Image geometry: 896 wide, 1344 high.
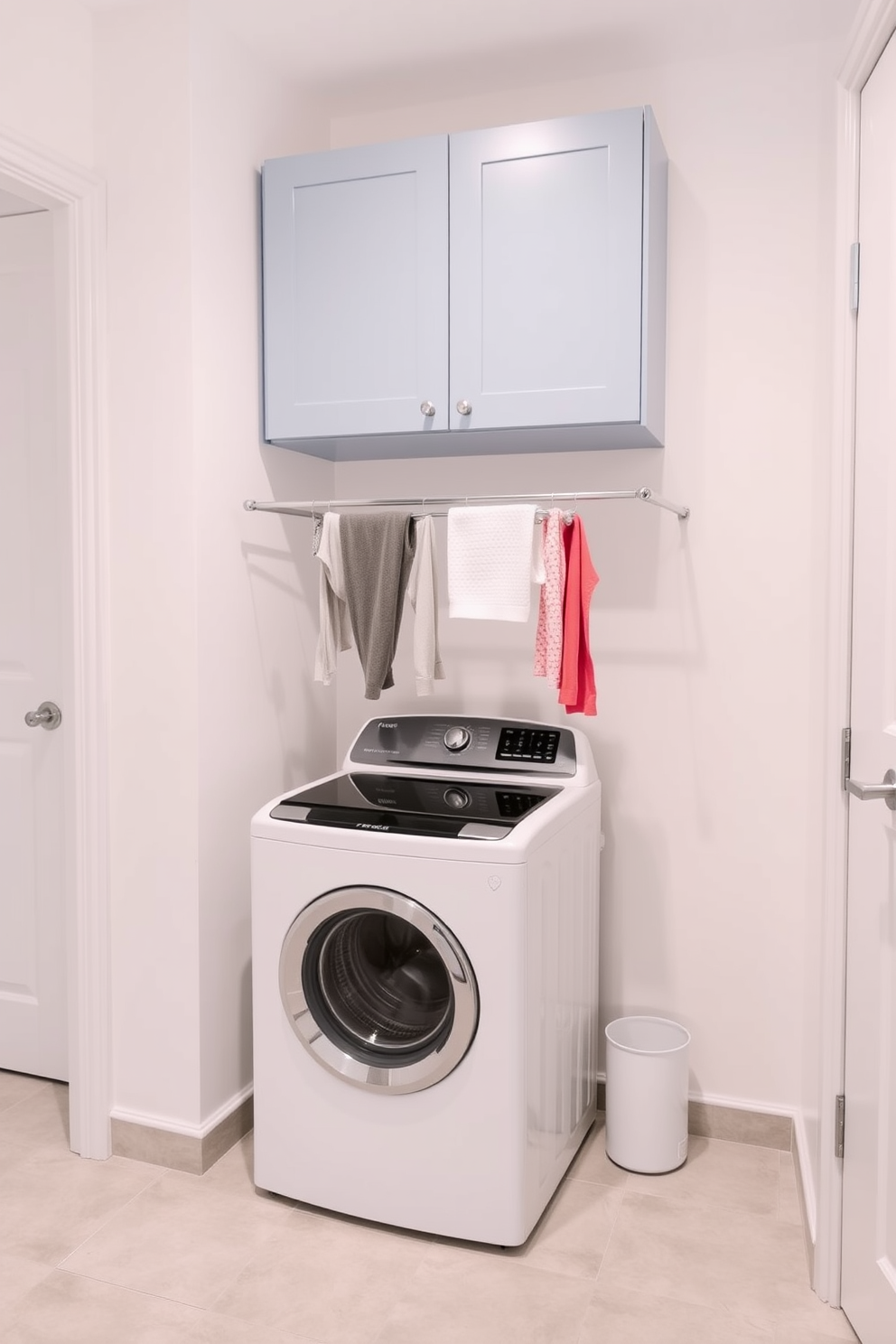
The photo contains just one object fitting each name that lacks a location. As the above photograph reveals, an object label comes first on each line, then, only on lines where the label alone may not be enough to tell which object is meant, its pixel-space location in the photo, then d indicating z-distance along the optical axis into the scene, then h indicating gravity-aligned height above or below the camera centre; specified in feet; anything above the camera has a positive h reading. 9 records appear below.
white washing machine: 6.59 -2.57
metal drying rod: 7.18 +0.80
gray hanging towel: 7.64 +0.25
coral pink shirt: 7.20 +0.04
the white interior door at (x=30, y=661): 8.70 -0.42
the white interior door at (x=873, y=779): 5.41 -0.89
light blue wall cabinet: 7.27 +2.32
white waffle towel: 7.25 +0.35
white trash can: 7.76 -3.65
